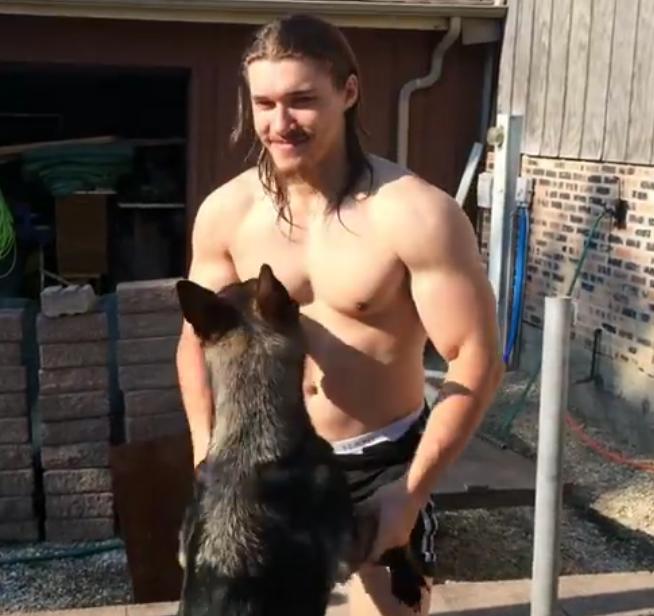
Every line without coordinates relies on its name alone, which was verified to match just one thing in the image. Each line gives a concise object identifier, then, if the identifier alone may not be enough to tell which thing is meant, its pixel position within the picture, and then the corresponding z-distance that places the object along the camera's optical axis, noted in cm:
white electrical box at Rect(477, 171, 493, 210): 984
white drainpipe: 995
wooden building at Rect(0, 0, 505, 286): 927
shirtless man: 270
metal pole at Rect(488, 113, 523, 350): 950
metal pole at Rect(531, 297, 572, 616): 312
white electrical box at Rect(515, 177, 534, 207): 943
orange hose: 728
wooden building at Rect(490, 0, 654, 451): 792
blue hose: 947
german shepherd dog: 254
